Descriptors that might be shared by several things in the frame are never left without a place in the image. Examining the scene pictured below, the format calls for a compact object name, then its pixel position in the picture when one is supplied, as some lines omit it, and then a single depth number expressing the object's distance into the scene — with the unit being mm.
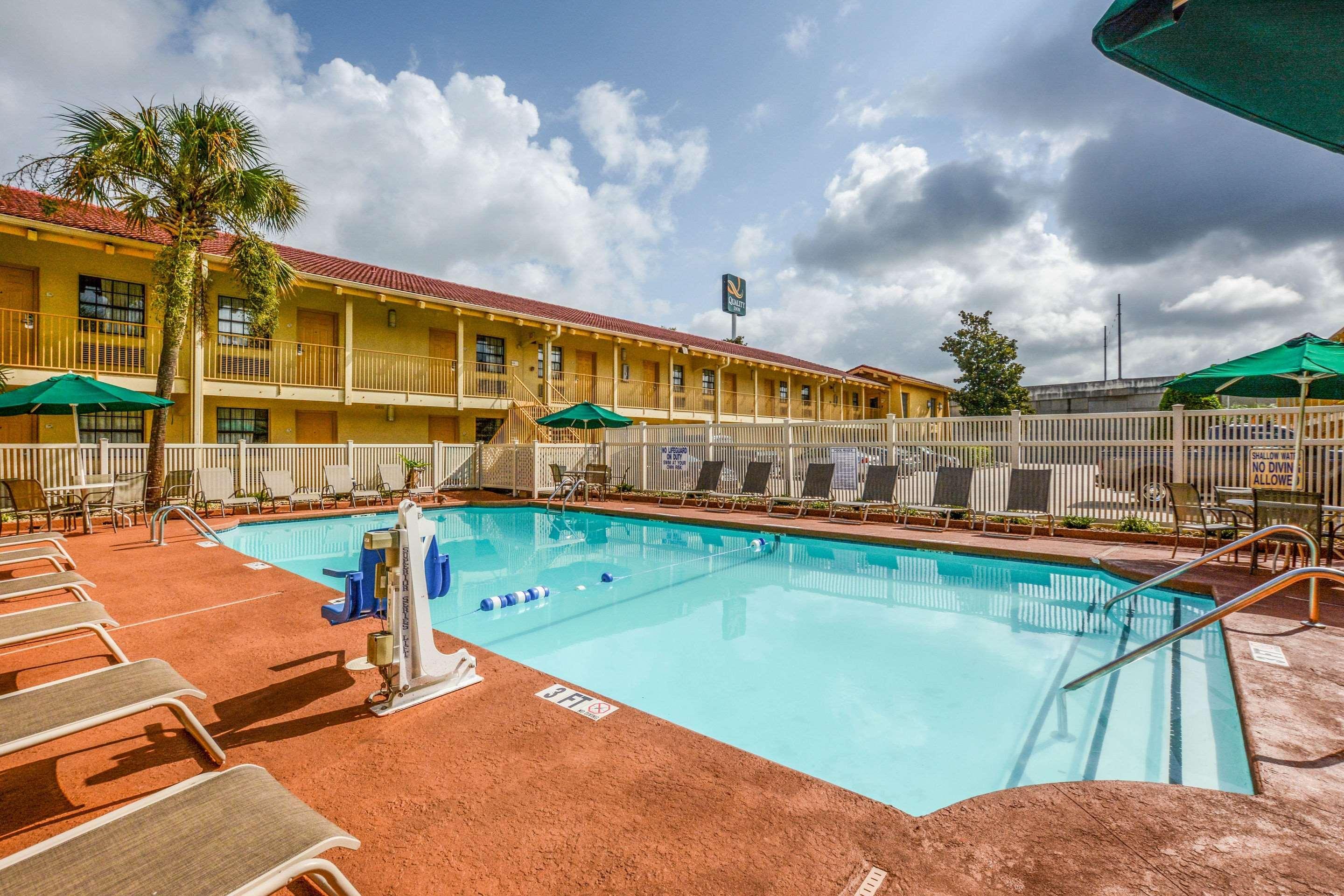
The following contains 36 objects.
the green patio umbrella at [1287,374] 6023
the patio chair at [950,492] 10578
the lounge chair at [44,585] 4023
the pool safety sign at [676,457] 15398
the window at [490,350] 20234
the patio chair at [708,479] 13922
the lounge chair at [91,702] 2088
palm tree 10531
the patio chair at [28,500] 9227
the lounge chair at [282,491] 13336
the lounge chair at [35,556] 5090
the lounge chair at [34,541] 5727
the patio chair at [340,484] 14297
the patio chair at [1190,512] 7004
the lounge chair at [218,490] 12414
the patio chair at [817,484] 12281
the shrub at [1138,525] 9227
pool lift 3320
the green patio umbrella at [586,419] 13680
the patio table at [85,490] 9548
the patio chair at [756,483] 13344
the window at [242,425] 15734
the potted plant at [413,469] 15914
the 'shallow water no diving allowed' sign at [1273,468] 8258
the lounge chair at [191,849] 1376
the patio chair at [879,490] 11367
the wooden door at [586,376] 22219
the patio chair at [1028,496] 9867
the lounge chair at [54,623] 3133
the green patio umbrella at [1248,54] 1464
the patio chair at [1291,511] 5719
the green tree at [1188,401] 18328
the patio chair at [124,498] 10609
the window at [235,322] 15281
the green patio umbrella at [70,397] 8820
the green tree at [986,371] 30297
